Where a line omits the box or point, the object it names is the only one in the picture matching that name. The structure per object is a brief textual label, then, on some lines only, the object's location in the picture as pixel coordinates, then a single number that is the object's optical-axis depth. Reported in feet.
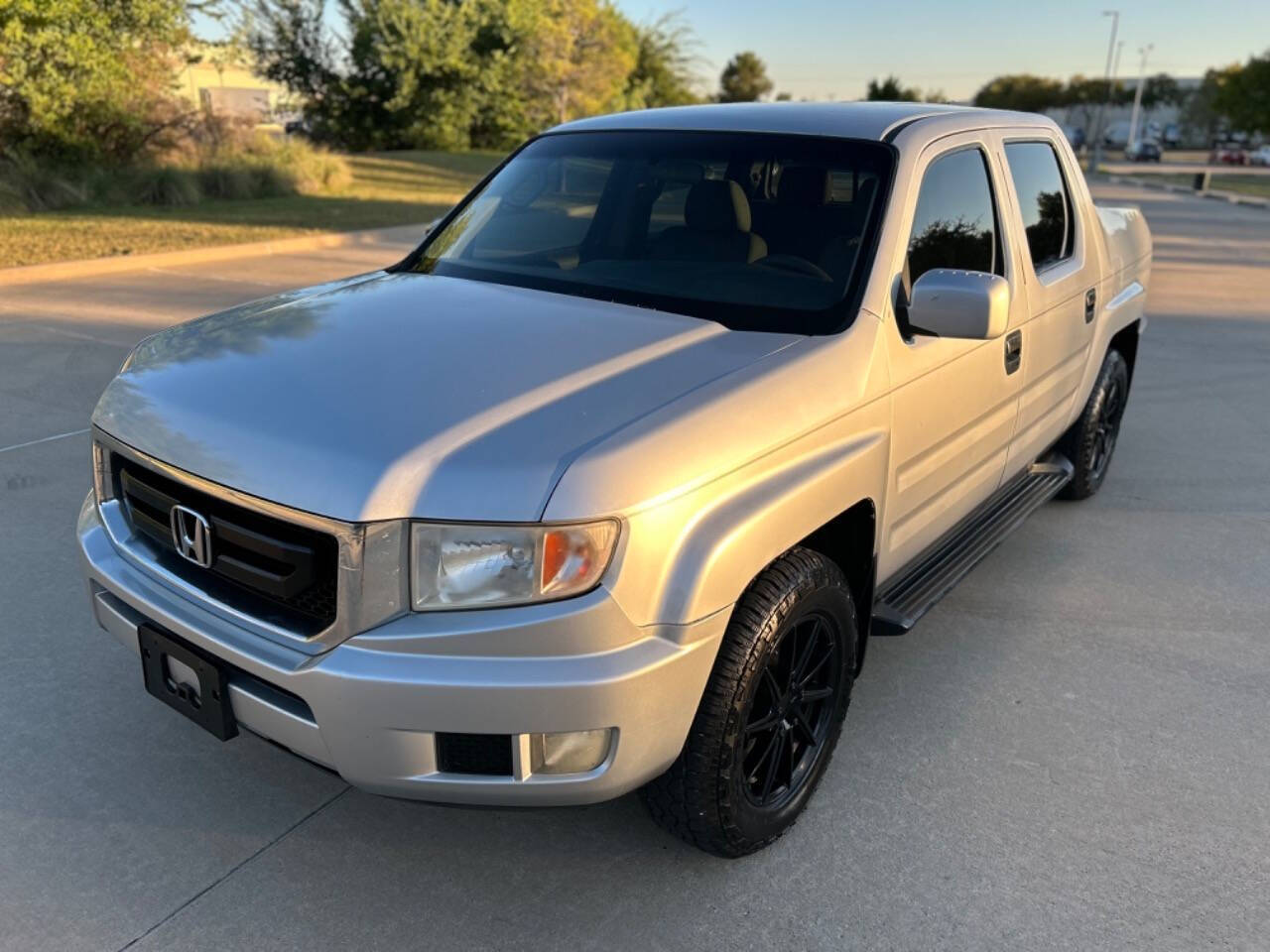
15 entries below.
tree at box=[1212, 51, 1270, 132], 166.09
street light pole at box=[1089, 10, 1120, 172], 156.09
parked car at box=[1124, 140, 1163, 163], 188.03
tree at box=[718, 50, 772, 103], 249.14
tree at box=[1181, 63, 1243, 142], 188.44
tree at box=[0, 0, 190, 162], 50.78
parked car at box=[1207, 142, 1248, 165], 197.26
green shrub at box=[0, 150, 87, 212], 49.83
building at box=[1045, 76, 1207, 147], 260.01
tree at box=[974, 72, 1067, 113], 286.87
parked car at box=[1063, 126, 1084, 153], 204.85
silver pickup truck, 6.69
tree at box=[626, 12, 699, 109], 159.22
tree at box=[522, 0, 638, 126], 115.55
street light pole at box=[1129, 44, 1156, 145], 213.66
